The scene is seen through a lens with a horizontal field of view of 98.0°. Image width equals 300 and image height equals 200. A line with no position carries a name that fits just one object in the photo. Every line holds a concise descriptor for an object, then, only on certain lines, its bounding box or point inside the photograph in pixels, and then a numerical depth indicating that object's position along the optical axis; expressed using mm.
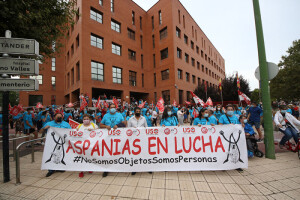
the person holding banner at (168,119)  4465
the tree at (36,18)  4434
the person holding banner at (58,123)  4070
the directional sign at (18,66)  3276
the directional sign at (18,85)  3266
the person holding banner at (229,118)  4434
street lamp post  4219
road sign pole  3290
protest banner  3447
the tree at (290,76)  25000
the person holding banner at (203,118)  4574
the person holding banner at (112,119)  4406
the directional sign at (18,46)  3326
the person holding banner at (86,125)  3778
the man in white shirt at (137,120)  4194
